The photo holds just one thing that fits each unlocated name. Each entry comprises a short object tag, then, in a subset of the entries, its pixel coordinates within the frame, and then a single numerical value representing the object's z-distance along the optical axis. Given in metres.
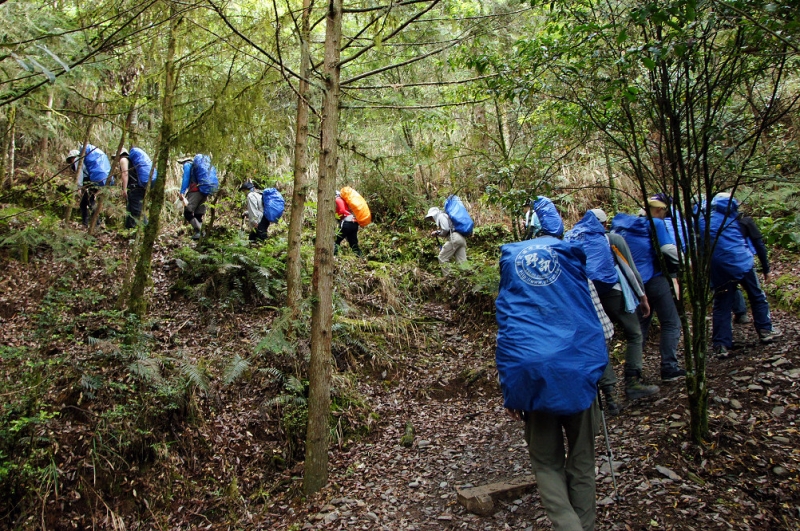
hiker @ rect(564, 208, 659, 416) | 5.24
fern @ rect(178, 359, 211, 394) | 5.60
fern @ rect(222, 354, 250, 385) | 5.69
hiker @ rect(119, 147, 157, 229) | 8.93
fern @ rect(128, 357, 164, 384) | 5.55
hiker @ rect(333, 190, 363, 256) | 10.75
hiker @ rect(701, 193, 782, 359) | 6.13
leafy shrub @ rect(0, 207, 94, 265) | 6.95
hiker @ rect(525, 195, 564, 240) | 8.30
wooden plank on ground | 4.25
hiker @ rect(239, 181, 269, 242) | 9.84
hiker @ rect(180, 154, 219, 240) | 9.20
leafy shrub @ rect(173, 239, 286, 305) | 8.21
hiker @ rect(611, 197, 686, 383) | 5.75
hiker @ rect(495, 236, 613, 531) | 3.12
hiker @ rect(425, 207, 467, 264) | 10.64
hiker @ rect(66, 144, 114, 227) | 8.98
